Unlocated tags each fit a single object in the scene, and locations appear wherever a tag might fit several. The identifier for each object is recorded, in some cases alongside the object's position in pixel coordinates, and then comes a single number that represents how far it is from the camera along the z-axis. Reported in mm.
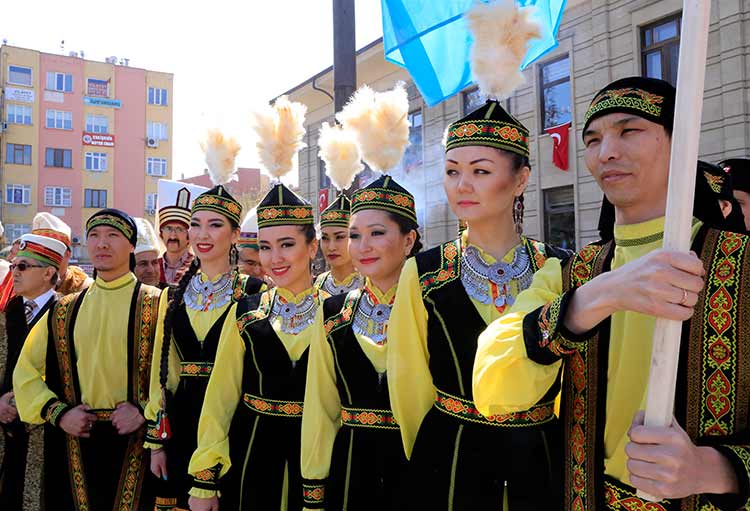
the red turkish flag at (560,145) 12727
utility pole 4809
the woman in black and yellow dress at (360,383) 2887
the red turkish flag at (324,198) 8856
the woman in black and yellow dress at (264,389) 3297
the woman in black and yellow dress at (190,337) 3801
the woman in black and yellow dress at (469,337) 2221
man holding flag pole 1282
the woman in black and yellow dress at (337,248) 4617
